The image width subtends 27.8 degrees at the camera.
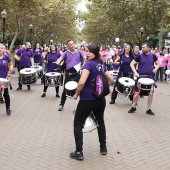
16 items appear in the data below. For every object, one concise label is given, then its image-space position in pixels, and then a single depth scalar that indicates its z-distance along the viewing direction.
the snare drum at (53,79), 11.22
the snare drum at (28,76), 12.52
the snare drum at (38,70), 14.42
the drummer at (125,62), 10.48
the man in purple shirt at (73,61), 9.18
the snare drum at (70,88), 8.11
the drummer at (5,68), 8.42
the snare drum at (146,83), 8.72
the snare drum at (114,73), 12.81
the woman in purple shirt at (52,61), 11.67
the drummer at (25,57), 13.45
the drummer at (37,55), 16.78
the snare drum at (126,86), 9.96
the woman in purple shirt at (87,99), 5.29
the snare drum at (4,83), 8.11
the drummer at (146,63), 8.82
